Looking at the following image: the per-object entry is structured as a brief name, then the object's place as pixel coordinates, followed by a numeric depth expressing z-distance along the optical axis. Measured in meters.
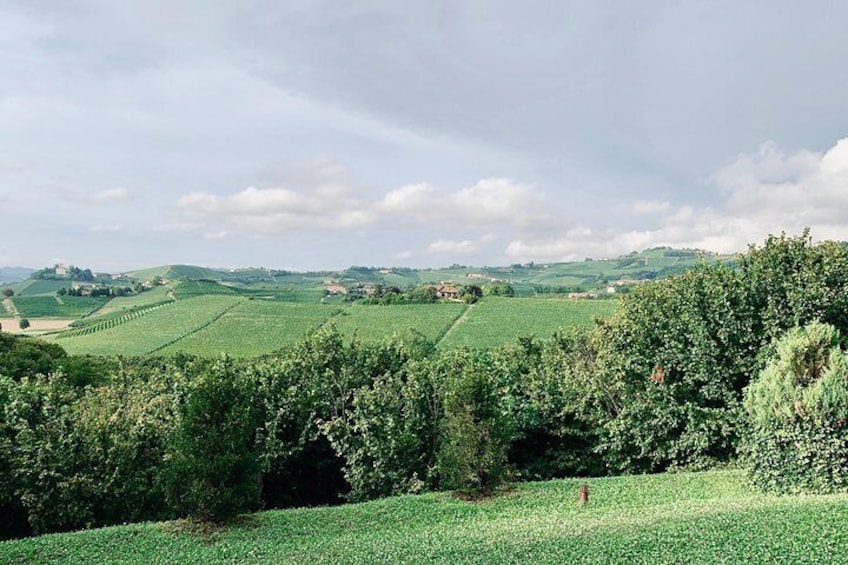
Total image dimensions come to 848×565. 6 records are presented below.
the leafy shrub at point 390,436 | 25.05
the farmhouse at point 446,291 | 123.49
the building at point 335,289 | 159.74
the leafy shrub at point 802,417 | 18.58
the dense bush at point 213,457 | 19.22
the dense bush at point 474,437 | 21.22
